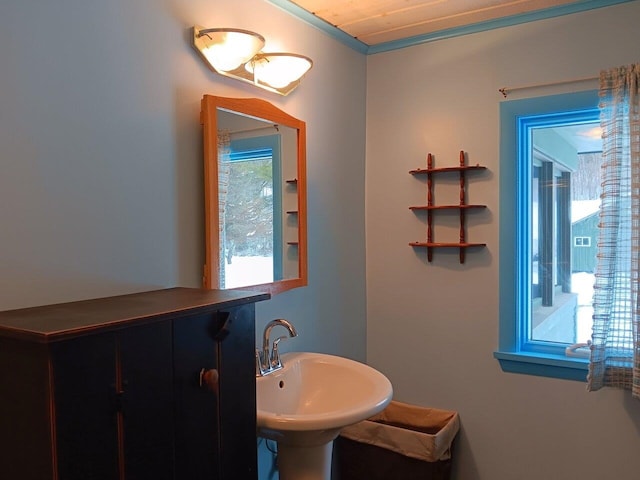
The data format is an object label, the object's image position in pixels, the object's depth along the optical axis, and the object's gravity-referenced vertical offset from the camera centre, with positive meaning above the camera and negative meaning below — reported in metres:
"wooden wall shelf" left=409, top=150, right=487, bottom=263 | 2.38 +0.08
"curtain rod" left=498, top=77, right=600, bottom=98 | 2.14 +0.59
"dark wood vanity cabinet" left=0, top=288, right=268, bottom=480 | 0.93 -0.33
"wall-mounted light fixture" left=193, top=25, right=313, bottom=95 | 1.68 +0.58
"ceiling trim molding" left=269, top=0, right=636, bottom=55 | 2.11 +0.88
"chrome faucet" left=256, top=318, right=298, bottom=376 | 1.81 -0.46
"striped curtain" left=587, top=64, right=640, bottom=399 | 1.98 -0.08
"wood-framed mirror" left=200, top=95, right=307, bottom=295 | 1.69 +0.11
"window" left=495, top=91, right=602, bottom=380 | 2.26 -0.04
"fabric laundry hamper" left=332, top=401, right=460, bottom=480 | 2.22 -0.99
